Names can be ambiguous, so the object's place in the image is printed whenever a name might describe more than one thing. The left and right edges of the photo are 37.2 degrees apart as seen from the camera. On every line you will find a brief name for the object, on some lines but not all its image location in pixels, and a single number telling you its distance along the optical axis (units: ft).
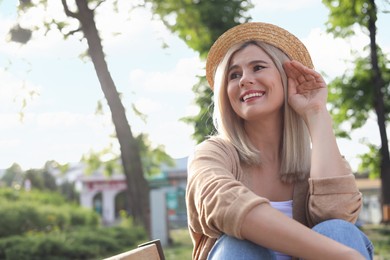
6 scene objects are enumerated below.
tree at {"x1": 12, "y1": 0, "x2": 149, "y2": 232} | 33.27
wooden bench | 4.70
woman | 5.11
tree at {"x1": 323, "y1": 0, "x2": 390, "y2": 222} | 41.60
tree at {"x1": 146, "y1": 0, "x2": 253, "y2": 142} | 34.99
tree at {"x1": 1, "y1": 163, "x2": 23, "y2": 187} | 115.22
